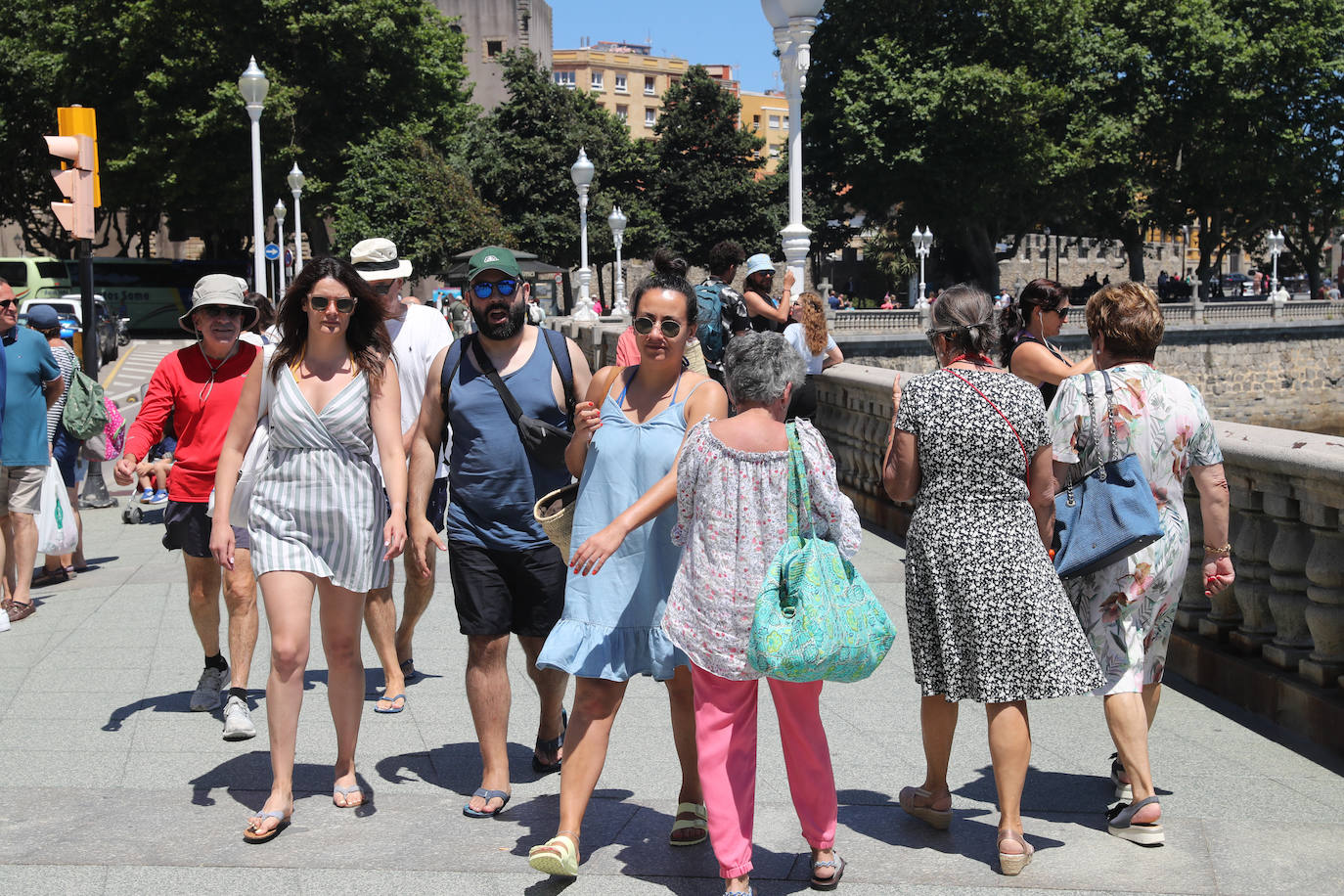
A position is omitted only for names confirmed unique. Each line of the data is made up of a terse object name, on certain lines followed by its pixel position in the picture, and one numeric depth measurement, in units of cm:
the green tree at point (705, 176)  6538
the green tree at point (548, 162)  6194
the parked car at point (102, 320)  2883
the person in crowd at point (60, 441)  889
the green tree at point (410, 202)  4334
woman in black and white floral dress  406
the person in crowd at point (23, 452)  781
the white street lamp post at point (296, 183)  3678
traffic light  1104
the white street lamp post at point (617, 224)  3888
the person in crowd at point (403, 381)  580
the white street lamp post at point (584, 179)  2936
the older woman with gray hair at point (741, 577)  377
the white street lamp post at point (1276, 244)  5851
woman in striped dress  450
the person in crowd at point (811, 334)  995
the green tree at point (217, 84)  4194
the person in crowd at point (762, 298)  987
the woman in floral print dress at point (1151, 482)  439
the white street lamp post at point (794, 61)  1197
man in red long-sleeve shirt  566
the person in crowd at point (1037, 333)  611
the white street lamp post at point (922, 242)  5137
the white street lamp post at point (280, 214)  4275
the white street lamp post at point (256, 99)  1720
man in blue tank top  457
